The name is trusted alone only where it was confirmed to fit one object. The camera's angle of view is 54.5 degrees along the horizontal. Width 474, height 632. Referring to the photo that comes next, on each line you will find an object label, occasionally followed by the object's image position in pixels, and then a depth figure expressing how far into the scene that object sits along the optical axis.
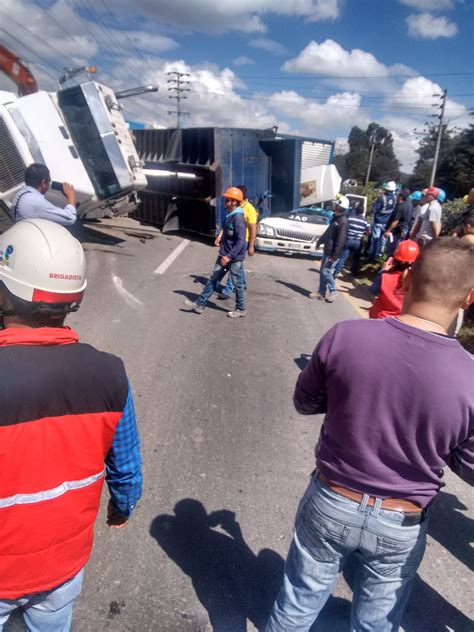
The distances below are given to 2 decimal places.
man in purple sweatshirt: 1.49
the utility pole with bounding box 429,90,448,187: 40.47
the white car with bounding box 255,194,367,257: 12.12
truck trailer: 12.33
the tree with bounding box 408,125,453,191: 56.53
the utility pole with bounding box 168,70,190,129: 53.62
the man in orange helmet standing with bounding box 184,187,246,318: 6.66
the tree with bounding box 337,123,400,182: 75.44
